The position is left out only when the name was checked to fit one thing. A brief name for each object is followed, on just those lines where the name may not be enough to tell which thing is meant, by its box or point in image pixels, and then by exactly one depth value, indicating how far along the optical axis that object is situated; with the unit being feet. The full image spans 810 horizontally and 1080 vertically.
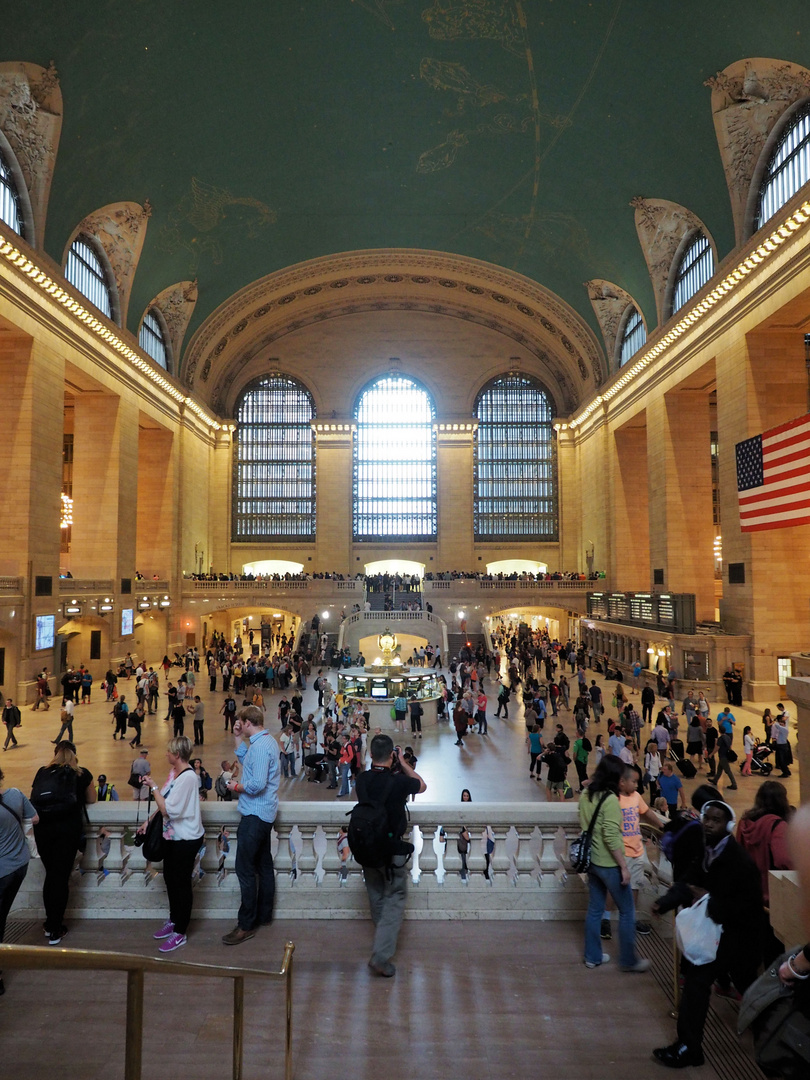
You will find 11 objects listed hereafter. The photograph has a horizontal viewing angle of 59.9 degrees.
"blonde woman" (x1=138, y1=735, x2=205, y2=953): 12.12
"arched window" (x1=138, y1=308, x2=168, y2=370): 91.30
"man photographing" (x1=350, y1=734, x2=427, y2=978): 11.64
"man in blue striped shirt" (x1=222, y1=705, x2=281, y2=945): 12.50
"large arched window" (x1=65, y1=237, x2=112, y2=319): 70.59
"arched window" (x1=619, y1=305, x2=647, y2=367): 92.79
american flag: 46.24
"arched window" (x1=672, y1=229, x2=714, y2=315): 71.56
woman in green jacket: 11.41
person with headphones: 9.11
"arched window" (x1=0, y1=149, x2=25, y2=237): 57.41
